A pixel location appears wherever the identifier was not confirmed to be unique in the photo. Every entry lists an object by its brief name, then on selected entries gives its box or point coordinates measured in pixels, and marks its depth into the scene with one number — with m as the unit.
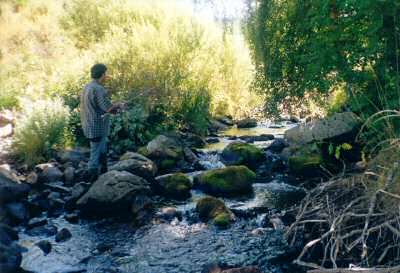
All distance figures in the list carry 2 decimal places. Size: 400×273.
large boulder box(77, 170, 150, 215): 7.48
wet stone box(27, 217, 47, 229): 7.04
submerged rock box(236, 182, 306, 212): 7.63
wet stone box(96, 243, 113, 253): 6.28
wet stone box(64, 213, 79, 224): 7.33
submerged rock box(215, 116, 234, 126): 16.22
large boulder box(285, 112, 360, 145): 9.48
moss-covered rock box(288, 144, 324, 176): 9.51
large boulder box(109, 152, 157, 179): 9.05
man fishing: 8.23
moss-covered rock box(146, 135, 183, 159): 10.77
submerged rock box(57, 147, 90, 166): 10.17
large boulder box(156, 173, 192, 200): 8.48
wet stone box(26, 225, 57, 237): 6.79
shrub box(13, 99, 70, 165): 10.26
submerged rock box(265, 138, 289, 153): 11.74
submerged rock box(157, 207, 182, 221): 7.43
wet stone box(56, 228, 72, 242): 6.59
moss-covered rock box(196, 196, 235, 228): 7.00
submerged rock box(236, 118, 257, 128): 15.80
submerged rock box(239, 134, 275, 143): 13.28
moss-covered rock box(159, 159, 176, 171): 10.47
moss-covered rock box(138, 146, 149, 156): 10.85
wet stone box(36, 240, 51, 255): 6.17
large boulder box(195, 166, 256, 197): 8.54
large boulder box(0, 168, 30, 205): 7.38
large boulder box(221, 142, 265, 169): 10.56
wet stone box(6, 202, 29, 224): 7.22
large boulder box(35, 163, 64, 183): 9.19
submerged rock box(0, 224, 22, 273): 5.35
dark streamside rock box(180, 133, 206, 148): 12.80
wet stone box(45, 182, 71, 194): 8.59
